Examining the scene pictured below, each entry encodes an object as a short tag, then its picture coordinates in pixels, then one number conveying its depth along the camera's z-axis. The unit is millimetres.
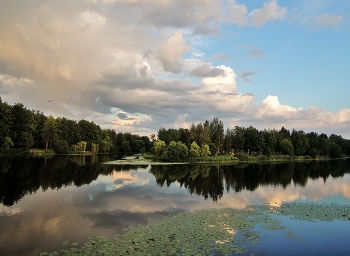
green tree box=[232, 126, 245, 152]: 104412
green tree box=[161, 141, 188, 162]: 73188
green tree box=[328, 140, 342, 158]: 121562
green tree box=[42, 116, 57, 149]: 90312
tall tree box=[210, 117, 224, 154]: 94688
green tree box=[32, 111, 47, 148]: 90250
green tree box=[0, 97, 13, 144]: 69312
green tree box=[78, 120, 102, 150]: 118062
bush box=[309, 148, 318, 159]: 109000
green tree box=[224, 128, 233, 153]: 96438
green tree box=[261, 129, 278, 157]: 99575
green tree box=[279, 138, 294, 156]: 103562
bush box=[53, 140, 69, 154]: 90700
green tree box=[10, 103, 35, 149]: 76875
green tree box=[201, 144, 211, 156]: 78625
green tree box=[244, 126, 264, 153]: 100375
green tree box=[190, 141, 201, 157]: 75750
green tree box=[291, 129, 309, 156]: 110362
